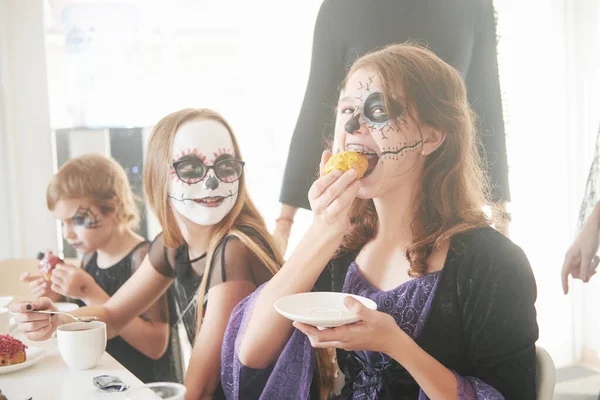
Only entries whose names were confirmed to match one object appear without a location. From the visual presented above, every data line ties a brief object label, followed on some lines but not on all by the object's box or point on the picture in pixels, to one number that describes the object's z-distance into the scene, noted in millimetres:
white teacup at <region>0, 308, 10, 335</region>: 1706
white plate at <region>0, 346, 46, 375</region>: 1389
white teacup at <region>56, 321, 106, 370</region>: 1414
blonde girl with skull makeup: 1620
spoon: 1600
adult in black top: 1332
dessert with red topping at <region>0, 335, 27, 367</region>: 1400
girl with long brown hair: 1190
